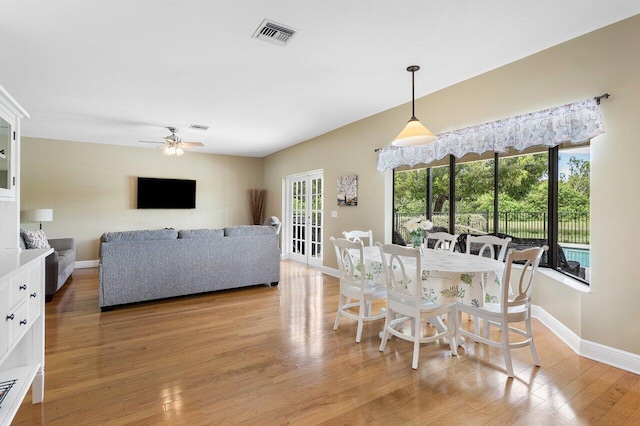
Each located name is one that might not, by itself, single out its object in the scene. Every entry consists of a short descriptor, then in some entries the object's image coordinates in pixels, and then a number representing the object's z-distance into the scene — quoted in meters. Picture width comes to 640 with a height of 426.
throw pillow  4.29
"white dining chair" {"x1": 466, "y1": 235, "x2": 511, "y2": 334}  3.01
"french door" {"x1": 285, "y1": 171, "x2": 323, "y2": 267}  6.41
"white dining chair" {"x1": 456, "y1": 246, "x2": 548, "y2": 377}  2.21
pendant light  2.86
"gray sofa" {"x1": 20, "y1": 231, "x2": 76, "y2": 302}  4.08
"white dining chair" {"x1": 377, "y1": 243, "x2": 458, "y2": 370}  2.42
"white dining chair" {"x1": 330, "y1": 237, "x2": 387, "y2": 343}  2.85
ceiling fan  5.16
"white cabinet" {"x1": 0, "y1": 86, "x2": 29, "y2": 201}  1.93
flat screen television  7.03
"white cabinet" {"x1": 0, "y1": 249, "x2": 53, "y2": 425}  1.49
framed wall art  5.20
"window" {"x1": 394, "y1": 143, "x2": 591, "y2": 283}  3.08
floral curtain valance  2.63
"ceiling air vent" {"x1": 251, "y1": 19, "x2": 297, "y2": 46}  2.47
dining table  2.45
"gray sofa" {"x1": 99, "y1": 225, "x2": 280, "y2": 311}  3.79
